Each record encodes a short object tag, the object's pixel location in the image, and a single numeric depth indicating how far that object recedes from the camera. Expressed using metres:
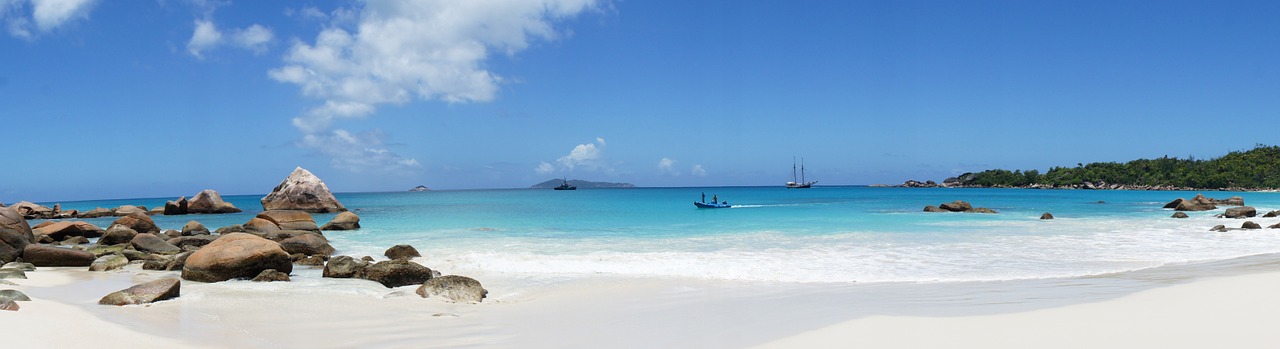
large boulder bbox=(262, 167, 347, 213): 40.34
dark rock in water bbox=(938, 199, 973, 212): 35.59
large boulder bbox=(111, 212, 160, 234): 21.47
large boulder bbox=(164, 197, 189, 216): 41.19
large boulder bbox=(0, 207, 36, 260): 12.88
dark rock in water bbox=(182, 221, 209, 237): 20.89
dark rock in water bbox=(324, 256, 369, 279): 10.59
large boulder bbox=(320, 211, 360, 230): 23.51
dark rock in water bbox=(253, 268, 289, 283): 10.22
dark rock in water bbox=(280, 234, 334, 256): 14.14
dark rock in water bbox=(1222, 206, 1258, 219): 28.27
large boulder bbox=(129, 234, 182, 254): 14.69
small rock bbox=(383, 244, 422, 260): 13.68
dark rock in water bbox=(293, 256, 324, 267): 12.68
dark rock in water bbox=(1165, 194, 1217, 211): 35.84
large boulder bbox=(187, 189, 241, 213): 40.91
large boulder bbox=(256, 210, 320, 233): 21.43
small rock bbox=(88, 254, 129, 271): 11.95
